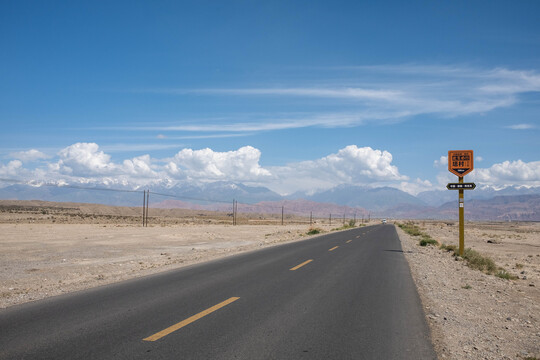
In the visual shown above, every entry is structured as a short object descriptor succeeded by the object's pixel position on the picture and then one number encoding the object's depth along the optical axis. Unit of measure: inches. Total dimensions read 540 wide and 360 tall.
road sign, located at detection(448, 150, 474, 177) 758.5
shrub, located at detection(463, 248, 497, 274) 631.6
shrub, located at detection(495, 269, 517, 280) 559.4
